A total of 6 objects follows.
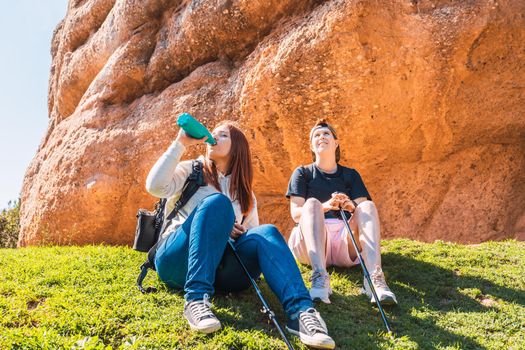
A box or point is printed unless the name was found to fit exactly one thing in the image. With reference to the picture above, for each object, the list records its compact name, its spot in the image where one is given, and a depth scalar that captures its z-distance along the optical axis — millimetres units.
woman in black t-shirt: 4562
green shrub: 14594
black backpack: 4402
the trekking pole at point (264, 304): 3448
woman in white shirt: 3674
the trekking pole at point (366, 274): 4103
